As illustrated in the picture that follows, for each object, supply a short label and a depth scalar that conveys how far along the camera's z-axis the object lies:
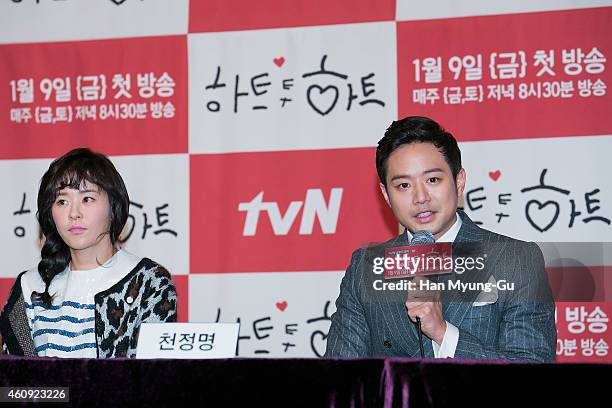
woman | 3.24
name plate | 2.78
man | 2.77
